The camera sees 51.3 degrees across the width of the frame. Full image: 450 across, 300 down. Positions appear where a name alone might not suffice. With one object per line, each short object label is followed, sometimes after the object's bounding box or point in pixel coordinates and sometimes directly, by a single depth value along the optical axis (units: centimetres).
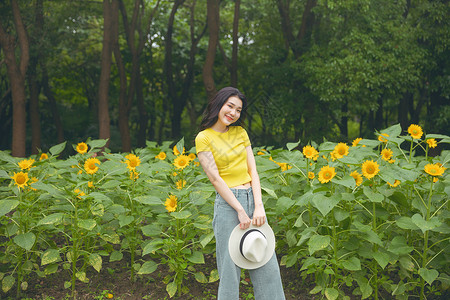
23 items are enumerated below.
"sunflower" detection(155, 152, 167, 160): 406
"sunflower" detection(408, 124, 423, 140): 299
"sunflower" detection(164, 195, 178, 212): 308
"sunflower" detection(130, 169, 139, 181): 336
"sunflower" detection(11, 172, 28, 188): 305
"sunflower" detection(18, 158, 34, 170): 320
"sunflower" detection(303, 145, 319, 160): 307
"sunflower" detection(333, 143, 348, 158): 312
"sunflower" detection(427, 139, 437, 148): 314
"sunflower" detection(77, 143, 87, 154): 365
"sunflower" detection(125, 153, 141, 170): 324
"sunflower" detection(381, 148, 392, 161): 305
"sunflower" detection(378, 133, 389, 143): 321
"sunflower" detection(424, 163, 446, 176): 267
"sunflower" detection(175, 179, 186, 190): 330
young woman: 240
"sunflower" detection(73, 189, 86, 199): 308
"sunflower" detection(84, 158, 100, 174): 320
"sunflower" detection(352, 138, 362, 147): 368
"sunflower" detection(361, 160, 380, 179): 270
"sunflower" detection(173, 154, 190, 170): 319
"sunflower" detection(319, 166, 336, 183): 276
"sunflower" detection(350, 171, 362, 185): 289
